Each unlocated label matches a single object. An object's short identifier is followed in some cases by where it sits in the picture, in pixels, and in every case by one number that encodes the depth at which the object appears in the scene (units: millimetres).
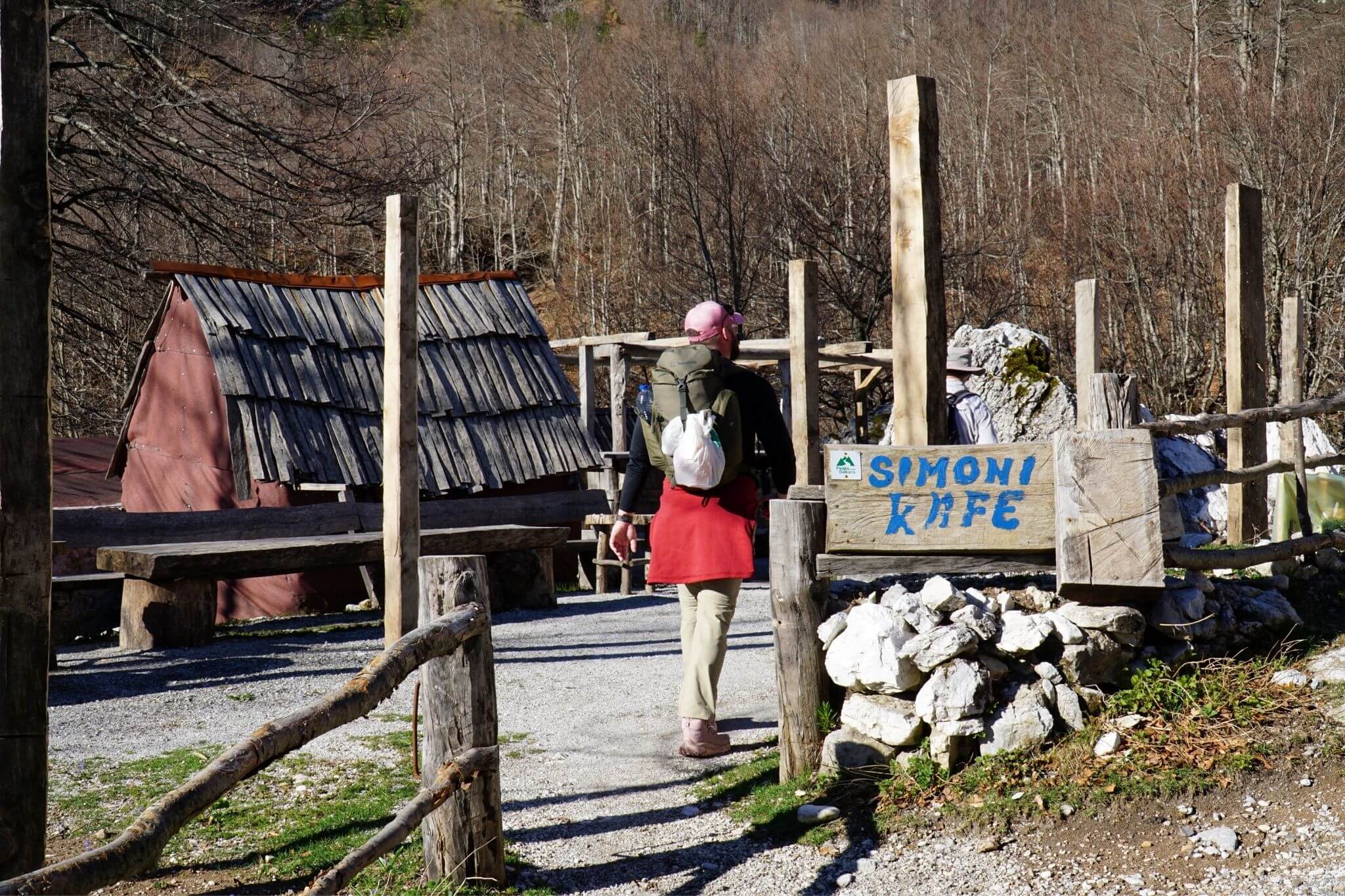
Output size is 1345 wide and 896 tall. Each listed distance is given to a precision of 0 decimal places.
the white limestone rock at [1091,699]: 4781
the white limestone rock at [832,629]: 5055
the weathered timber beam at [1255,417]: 5699
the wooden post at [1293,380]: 8203
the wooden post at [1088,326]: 10375
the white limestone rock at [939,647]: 4758
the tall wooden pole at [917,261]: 5414
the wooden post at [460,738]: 4094
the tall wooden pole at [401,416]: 6680
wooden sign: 5012
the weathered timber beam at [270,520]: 9836
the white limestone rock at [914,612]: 4934
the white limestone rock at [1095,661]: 4801
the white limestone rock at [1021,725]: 4699
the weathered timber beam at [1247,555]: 5438
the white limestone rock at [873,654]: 4816
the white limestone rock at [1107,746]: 4582
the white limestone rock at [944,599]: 5012
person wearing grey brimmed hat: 7773
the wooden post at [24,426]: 3189
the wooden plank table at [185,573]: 8820
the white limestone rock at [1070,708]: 4734
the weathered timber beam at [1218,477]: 5488
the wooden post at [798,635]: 5031
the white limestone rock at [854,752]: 4887
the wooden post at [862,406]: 18453
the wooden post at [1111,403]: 5051
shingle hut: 12117
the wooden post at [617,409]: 14719
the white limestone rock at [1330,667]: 4984
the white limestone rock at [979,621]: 4852
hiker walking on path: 5223
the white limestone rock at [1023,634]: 4832
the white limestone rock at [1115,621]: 4852
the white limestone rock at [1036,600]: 5078
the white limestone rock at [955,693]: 4715
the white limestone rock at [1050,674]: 4836
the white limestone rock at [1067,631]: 4824
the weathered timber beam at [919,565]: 5066
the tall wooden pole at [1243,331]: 8016
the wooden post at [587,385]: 15434
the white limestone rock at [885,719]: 4832
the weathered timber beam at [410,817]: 3328
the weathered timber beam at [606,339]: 14727
